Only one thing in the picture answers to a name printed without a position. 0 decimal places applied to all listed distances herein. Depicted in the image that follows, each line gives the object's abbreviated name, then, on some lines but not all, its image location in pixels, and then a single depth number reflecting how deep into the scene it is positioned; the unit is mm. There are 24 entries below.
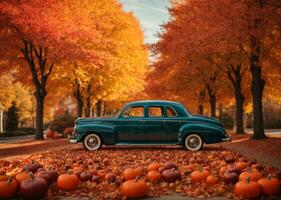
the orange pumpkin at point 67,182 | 8740
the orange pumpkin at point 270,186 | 8172
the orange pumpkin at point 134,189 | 8086
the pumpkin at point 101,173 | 9781
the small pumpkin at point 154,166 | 10391
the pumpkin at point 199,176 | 9312
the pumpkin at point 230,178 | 9148
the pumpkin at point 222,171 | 9877
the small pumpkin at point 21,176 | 8578
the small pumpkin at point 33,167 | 9970
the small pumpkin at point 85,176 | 9352
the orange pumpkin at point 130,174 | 9422
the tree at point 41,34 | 23703
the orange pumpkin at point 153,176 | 9523
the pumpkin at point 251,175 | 8820
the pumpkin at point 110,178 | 9422
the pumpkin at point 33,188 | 7922
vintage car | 17672
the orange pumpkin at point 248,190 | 8023
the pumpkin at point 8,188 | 8102
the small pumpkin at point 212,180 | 9070
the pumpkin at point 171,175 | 9359
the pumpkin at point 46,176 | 8609
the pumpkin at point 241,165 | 10672
